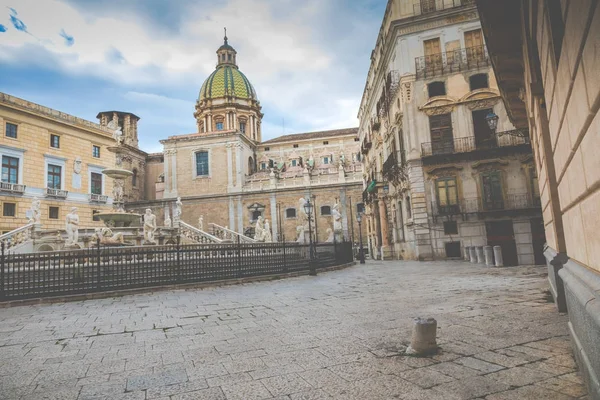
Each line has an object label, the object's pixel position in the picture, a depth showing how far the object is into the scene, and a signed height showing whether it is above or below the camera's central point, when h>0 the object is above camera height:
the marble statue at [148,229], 18.60 +0.89
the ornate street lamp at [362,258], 21.21 -1.45
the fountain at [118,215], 20.17 +1.87
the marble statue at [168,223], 24.71 +1.51
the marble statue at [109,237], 15.69 +0.50
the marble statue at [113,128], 23.88 +11.77
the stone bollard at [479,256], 16.27 -1.33
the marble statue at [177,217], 24.93 +1.92
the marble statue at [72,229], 16.08 +0.98
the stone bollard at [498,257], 13.47 -1.18
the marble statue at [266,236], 26.13 +0.23
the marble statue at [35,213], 21.77 +2.41
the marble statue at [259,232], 25.66 +0.54
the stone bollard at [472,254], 16.93 -1.32
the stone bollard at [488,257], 14.49 -1.25
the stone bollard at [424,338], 3.69 -1.11
